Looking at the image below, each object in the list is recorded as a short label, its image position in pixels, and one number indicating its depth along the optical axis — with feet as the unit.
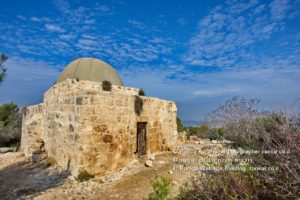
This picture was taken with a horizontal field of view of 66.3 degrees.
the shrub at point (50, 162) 27.76
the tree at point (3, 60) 31.09
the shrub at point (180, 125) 55.47
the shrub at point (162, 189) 11.65
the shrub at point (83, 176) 20.50
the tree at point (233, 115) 46.08
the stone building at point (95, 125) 21.72
